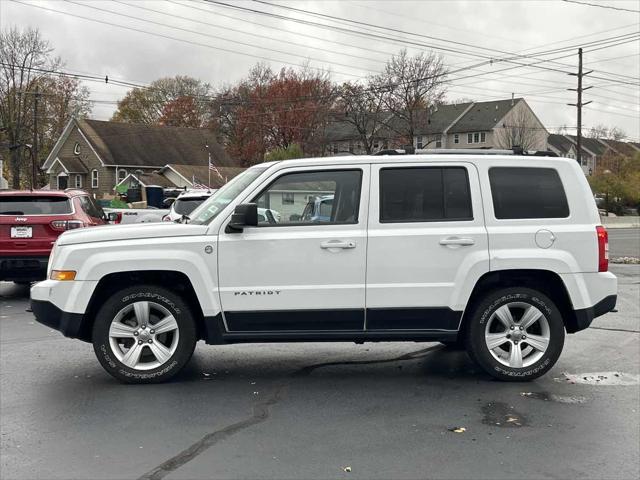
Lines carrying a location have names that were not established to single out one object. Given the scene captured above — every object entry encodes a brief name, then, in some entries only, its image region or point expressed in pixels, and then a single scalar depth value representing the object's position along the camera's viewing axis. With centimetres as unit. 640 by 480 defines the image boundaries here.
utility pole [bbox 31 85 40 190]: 4661
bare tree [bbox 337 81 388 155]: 5781
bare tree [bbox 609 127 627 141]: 9231
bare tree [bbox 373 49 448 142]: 5472
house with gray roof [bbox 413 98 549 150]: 7844
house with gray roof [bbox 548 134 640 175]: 9788
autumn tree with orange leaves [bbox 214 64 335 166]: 6694
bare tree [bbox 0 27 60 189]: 5353
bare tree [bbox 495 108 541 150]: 6956
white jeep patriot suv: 555
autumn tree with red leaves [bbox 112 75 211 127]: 7906
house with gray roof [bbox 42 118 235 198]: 5572
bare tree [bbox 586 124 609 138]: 9525
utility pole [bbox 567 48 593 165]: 4025
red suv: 1017
